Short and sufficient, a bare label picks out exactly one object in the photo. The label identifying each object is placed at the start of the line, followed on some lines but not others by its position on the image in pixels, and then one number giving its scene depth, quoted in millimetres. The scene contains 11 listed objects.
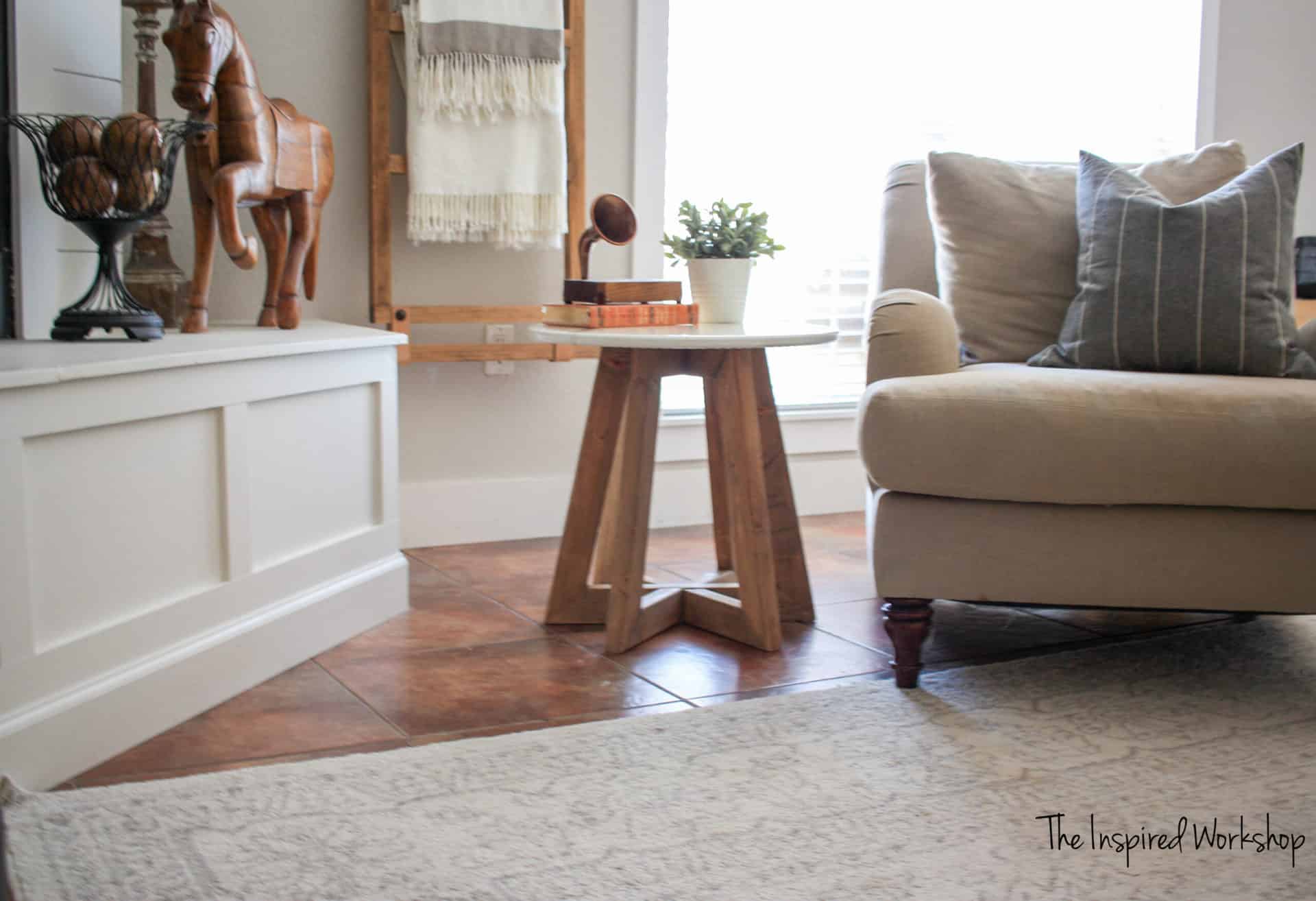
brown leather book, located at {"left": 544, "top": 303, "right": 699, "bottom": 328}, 2213
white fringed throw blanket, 2730
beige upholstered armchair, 1842
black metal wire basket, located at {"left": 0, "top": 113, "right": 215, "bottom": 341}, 1905
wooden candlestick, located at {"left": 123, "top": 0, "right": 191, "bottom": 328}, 2324
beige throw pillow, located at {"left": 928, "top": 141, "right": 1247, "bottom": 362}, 2420
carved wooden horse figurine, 2102
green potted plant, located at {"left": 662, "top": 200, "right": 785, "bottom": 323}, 2354
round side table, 2127
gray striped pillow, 2150
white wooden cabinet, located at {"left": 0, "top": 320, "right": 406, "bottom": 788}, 1571
